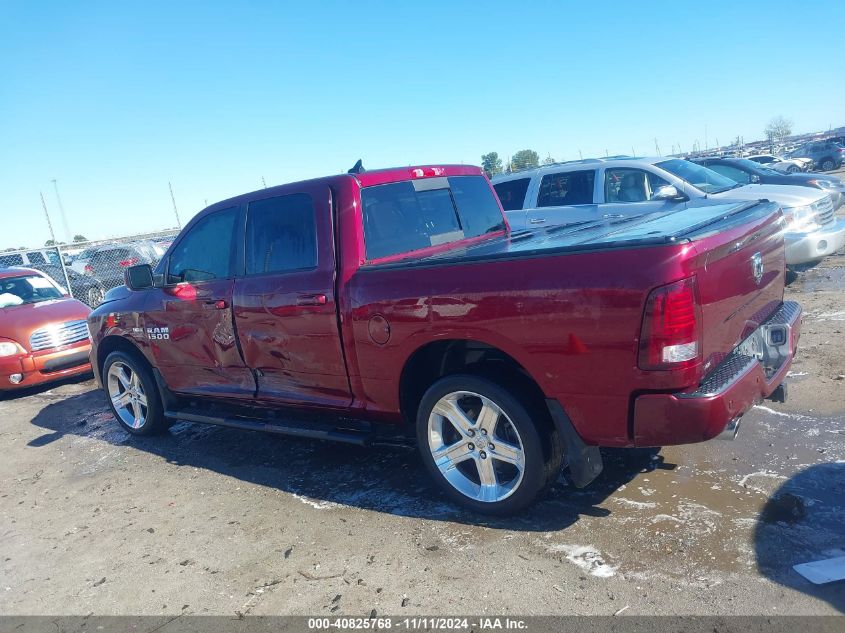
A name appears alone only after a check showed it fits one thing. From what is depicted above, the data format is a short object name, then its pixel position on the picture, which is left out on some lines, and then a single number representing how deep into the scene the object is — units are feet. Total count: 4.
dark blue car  37.65
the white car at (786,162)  93.61
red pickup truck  9.31
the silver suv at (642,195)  26.78
